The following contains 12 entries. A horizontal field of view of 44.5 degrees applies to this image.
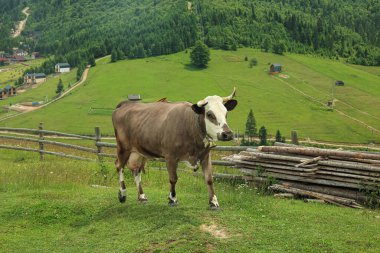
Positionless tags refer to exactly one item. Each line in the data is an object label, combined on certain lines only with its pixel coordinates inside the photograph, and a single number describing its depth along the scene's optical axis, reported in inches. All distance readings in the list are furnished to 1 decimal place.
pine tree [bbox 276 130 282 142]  2591.0
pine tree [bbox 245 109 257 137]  2828.0
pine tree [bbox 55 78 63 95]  4370.1
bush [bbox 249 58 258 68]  4542.8
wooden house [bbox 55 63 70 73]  5654.5
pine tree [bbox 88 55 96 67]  5034.5
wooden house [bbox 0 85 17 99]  4974.9
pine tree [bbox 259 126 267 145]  2662.4
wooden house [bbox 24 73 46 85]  5364.7
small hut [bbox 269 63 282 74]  4365.2
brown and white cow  318.3
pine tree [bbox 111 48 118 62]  4987.7
